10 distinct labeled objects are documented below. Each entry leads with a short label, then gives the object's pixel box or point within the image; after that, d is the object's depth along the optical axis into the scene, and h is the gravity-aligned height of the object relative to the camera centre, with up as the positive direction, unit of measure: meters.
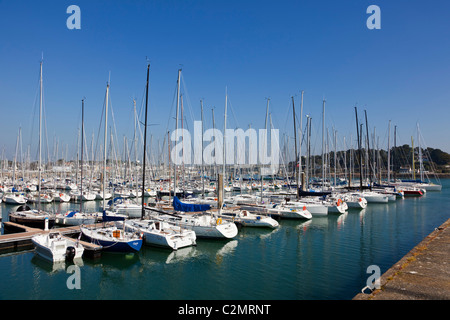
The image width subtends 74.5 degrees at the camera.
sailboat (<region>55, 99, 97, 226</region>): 28.14 -4.42
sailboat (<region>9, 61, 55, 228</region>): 27.73 -4.18
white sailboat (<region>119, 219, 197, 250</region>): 20.93 -4.57
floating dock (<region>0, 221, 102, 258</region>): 19.30 -4.87
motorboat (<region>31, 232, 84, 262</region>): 18.36 -4.81
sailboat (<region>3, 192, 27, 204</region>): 46.31 -4.12
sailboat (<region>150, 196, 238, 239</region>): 23.83 -4.31
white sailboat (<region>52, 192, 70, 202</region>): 49.25 -4.13
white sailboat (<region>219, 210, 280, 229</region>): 28.75 -4.85
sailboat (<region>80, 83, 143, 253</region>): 19.86 -4.60
